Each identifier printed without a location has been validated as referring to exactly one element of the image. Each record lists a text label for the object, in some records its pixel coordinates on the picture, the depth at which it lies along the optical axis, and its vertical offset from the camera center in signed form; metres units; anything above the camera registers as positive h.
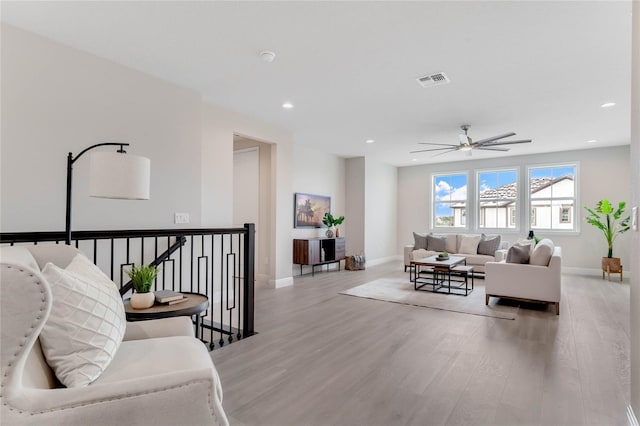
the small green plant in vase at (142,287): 2.19 -0.48
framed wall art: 6.97 +0.12
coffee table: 5.33 -1.11
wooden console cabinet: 6.74 -0.75
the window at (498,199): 8.26 +0.43
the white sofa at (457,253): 6.68 -0.79
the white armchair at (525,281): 4.16 -0.82
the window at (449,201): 9.00 +0.40
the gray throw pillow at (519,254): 4.48 -0.49
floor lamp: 2.07 +0.23
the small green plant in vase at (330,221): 7.55 -0.13
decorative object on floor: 7.80 -1.10
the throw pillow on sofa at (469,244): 7.30 -0.61
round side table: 2.08 -0.61
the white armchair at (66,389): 0.92 -0.54
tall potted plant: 6.61 -0.14
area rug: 4.27 -1.19
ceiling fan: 5.39 +1.15
